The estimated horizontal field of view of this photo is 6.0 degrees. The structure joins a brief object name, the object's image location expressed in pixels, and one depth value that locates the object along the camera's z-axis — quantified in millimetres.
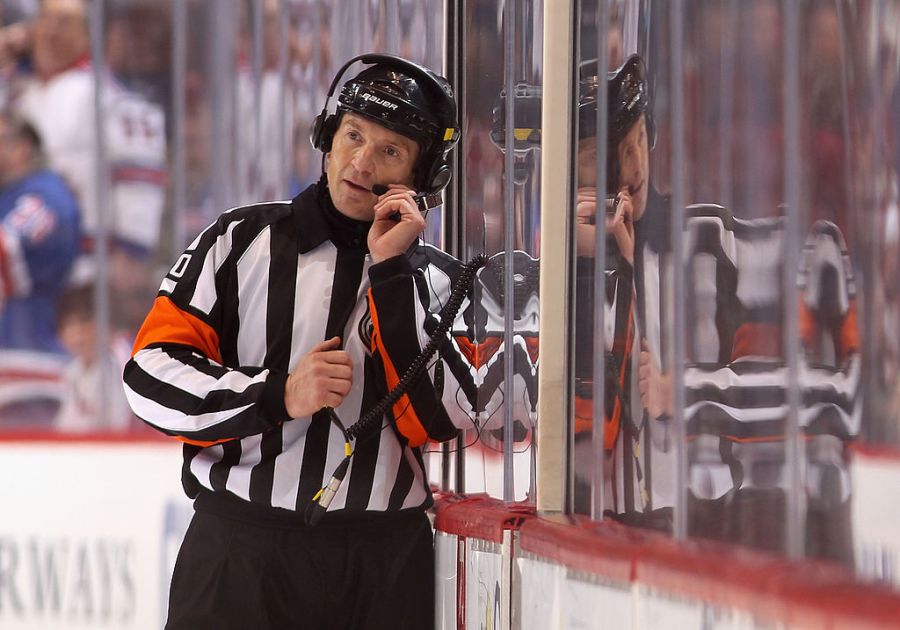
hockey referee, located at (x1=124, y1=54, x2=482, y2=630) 16257
